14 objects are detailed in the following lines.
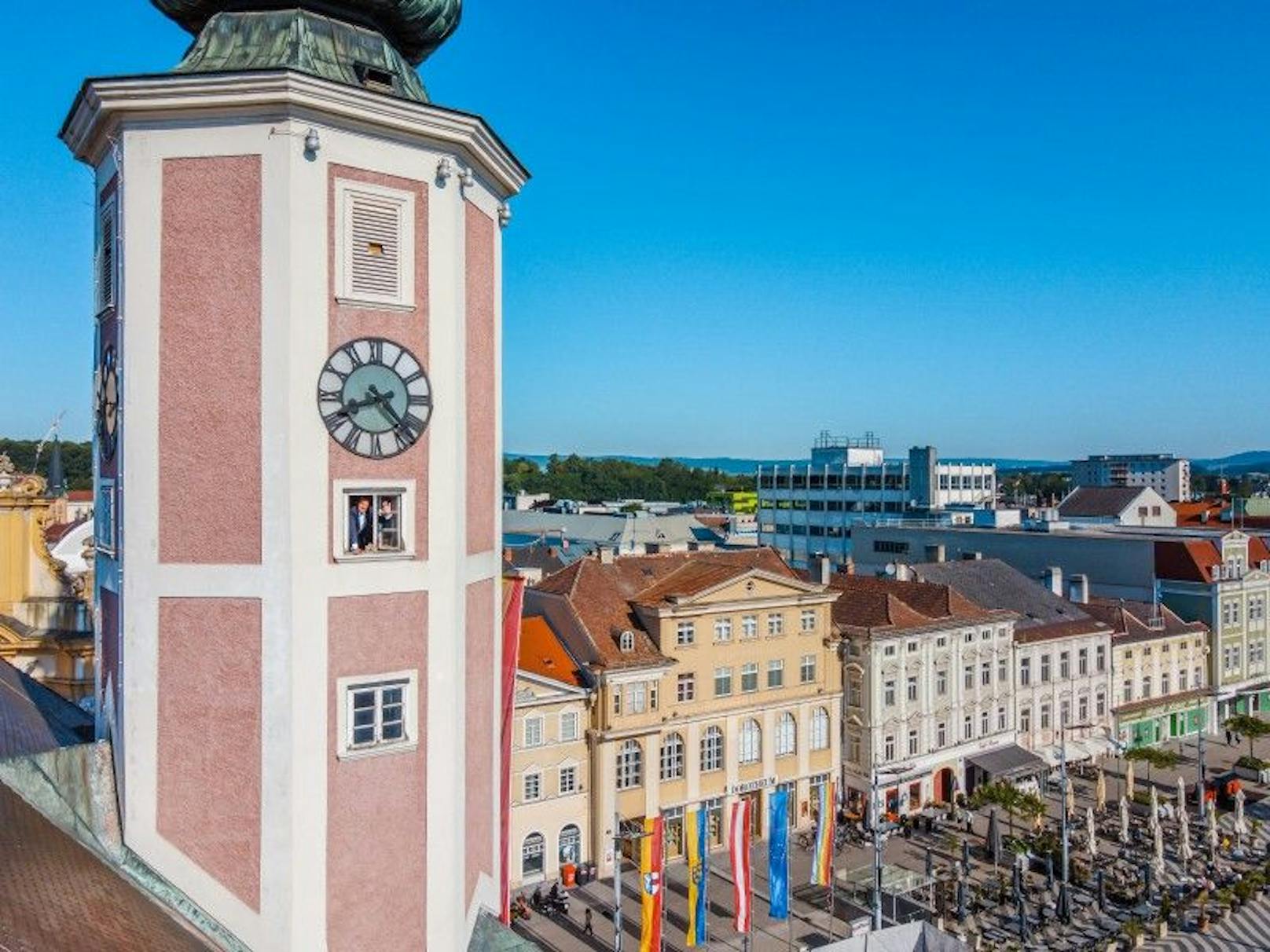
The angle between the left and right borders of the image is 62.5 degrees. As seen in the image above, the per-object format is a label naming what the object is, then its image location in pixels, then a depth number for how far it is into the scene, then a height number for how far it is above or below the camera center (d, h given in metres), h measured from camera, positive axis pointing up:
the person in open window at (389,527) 11.21 -0.73
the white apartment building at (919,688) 46.31 -10.61
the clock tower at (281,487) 10.57 -0.29
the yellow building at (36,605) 27.88 -3.97
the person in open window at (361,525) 10.96 -0.70
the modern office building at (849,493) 100.81 -3.46
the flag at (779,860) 30.52 -11.88
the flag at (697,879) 30.31 -12.32
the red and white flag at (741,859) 29.59 -11.61
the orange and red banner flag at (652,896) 28.84 -12.17
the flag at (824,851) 32.59 -12.32
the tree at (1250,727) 54.66 -14.04
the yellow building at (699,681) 39.12 -8.84
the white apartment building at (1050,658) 53.03 -10.35
